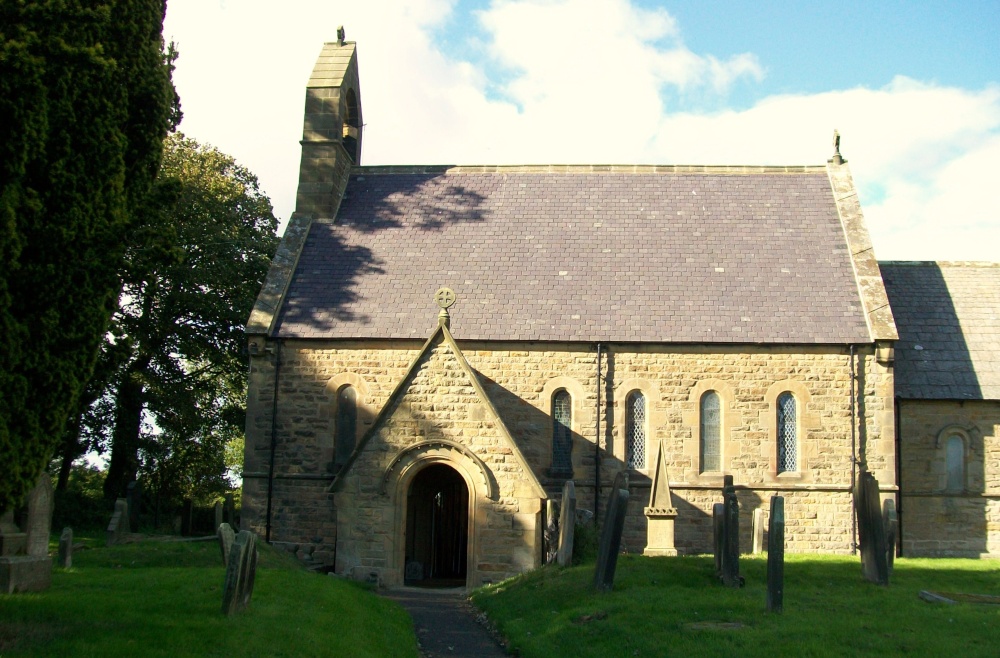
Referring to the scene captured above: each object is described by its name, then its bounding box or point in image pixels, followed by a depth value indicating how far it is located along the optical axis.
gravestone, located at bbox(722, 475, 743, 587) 16.61
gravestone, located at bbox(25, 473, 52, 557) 14.68
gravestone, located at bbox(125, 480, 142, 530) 30.25
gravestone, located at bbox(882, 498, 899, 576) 19.95
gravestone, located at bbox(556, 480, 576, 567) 19.42
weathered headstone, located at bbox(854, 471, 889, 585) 16.81
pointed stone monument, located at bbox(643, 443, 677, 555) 20.84
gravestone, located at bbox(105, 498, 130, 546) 24.69
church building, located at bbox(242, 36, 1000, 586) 24.92
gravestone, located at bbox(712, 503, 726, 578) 17.52
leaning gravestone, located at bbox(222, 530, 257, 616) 13.16
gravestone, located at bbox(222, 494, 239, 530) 33.34
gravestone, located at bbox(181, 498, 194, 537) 33.85
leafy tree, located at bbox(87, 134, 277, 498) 33.12
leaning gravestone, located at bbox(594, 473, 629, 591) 16.25
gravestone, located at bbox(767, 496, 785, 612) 14.18
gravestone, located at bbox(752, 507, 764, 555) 23.39
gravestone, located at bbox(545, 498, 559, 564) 20.69
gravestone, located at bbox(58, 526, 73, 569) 19.11
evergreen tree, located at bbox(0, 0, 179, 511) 11.10
